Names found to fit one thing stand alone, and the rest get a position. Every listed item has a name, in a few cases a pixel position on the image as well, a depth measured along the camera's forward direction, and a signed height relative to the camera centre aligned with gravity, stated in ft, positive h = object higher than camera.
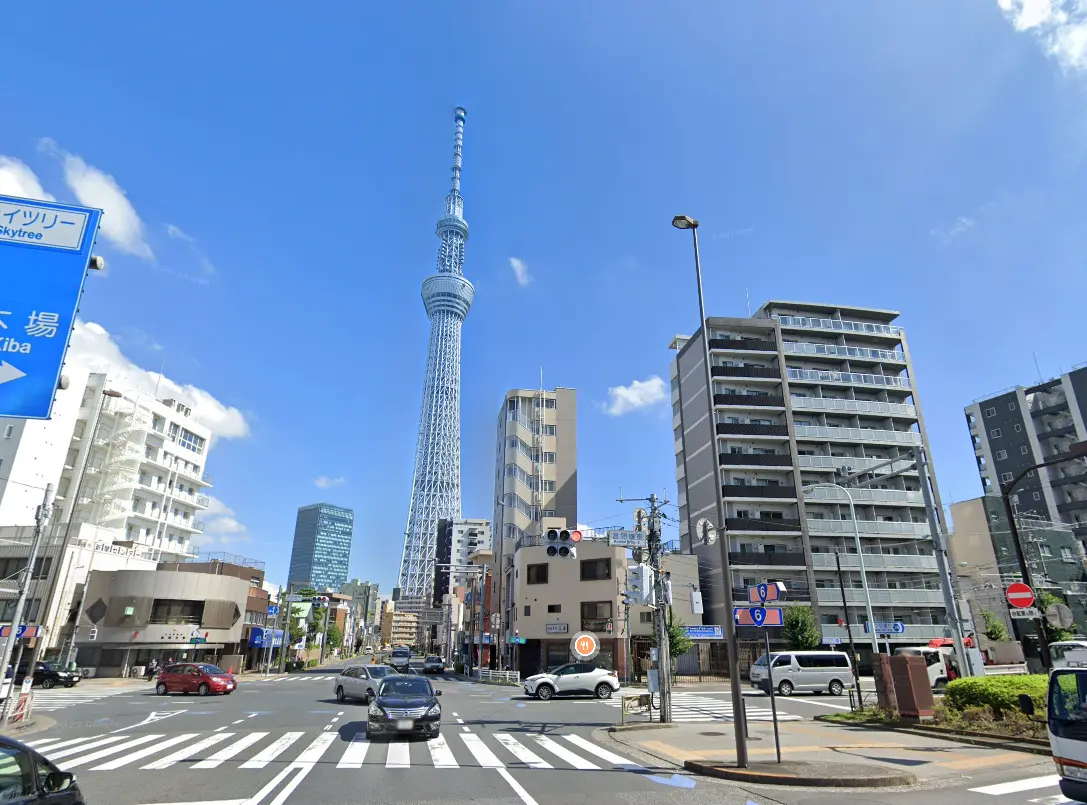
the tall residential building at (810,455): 163.73 +47.63
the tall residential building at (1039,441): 204.44 +63.17
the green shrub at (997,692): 47.75 -5.26
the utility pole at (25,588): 58.01 +3.73
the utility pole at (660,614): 60.18 +0.93
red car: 97.14 -8.90
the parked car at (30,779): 16.79 -4.35
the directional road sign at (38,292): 29.28 +16.02
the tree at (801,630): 147.95 -1.35
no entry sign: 48.57 +2.26
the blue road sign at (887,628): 121.49 -0.68
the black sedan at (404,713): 48.83 -6.96
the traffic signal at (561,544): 53.83 +6.76
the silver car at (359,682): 82.17 -7.72
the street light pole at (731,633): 37.41 -0.55
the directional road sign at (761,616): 43.59 +0.55
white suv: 92.48 -8.59
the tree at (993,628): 166.50 -0.87
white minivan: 95.96 -7.19
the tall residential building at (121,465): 162.81 +45.26
